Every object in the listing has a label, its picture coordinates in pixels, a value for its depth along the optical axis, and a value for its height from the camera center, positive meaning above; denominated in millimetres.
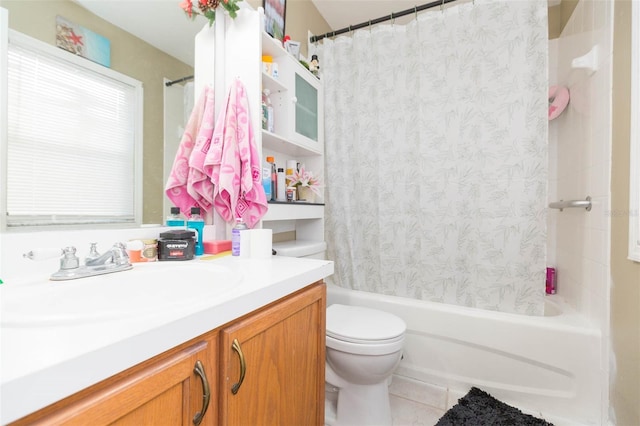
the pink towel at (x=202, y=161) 1206 +192
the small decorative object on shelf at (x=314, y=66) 1806 +875
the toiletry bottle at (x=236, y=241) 1126 -117
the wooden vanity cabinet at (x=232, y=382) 412 -317
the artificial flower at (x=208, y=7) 1205 +830
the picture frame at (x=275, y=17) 1528 +1043
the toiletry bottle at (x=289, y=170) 1688 +228
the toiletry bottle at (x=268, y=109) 1470 +501
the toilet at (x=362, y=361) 1234 -631
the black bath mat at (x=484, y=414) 1337 -928
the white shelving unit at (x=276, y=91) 1313 +589
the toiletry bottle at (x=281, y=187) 1578 +122
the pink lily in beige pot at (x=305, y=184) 1711 +150
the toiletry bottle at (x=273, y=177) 1544 +173
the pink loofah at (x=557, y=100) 1843 +701
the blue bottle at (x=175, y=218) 1161 -34
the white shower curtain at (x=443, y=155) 1466 +306
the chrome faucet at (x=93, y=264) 748 -147
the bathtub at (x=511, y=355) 1345 -697
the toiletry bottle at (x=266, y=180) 1430 +144
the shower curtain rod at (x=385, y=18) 1652 +1134
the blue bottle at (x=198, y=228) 1140 -71
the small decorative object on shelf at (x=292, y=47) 1613 +884
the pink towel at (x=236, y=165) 1218 +184
